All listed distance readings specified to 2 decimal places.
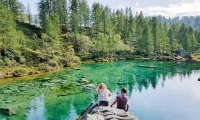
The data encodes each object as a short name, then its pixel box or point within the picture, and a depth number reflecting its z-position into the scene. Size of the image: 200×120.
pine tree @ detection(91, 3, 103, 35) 75.90
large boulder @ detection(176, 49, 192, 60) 70.31
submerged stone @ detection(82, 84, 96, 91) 28.80
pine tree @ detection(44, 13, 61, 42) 52.41
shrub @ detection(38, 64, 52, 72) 43.51
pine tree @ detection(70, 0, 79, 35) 64.11
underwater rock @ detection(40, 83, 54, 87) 31.28
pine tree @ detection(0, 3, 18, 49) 41.54
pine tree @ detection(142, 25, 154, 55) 70.26
